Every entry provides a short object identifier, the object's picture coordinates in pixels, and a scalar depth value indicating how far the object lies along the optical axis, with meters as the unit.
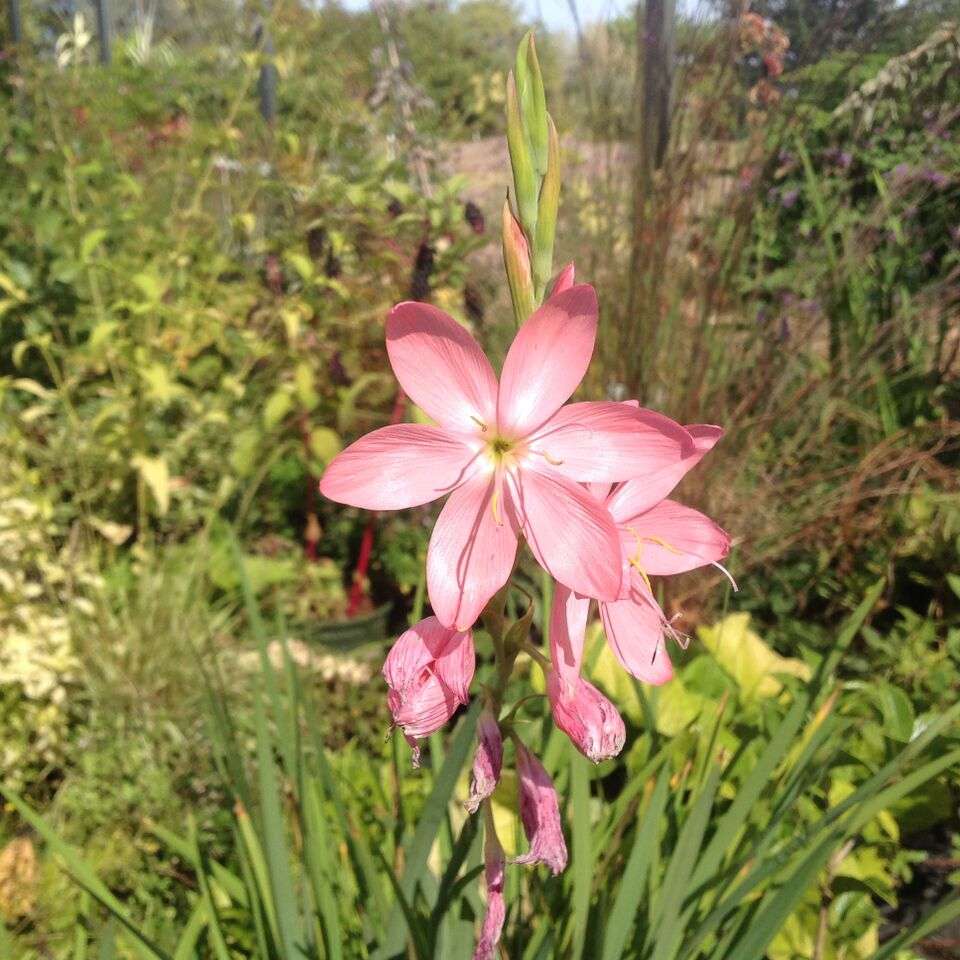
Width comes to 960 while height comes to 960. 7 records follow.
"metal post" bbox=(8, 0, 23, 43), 0.77
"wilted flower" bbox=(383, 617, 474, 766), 0.15
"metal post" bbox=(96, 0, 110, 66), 1.72
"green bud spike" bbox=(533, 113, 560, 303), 0.16
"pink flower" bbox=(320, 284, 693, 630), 0.15
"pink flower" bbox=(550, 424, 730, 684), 0.16
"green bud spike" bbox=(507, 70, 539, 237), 0.16
